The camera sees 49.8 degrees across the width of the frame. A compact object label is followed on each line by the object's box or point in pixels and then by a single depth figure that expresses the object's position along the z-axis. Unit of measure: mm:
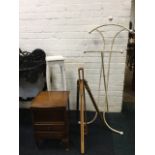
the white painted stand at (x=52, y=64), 2039
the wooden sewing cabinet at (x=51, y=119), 1691
